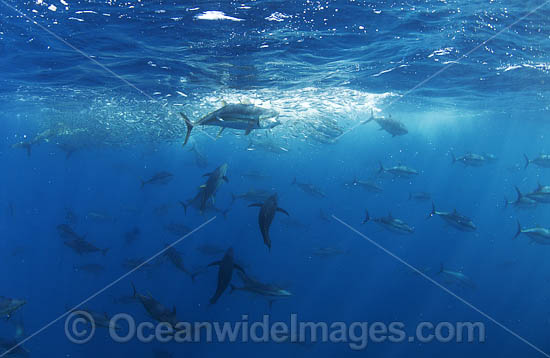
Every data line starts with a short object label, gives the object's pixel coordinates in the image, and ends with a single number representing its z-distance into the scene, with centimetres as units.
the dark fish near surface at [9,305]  537
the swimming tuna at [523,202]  1040
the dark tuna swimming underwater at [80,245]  933
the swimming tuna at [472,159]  1313
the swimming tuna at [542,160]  1328
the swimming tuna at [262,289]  612
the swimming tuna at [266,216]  371
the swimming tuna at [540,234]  1049
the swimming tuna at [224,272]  439
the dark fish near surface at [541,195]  1005
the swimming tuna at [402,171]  1213
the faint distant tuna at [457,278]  1199
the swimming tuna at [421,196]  1590
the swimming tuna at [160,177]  1025
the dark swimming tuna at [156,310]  520
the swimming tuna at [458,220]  965
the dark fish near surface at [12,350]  747
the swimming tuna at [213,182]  470
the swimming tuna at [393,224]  980
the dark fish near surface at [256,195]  1100
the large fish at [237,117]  541
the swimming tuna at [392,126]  1123
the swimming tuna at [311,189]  1455
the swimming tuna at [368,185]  1422
